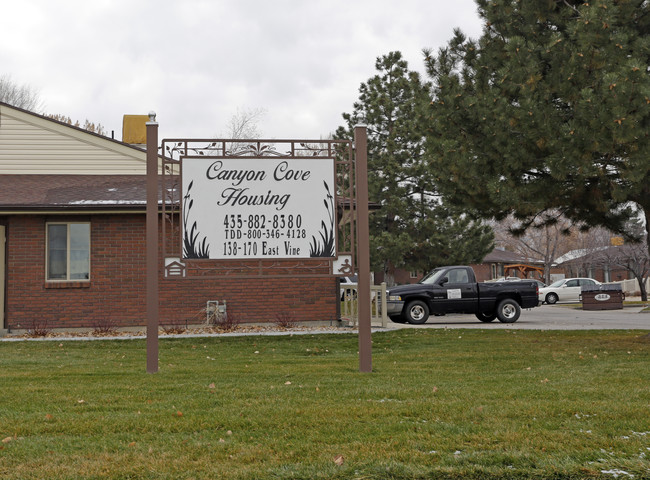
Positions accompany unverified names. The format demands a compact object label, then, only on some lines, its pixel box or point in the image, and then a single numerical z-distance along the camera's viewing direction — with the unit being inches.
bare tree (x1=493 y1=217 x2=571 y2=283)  2066.9
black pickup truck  801.6
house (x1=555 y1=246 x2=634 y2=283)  1807.3
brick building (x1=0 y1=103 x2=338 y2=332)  647.8
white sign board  367.6
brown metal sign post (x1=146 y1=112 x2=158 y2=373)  357.1
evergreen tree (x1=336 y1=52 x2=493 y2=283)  1249.4
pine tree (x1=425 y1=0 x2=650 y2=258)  406.0
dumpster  1195.9
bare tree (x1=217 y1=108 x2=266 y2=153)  1787.6
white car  1546.5
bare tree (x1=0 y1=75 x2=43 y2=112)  1721.9
